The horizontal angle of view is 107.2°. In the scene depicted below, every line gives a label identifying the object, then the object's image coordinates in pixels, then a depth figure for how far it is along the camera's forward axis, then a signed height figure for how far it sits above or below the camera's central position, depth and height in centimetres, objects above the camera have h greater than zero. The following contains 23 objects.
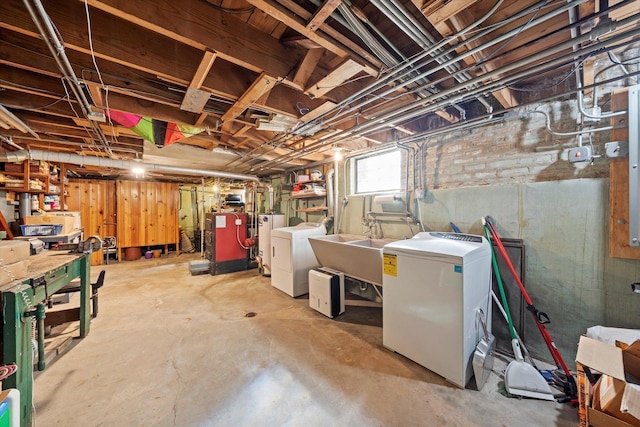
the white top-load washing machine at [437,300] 183 -75
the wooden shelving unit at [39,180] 352 +55
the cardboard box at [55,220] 364 -12
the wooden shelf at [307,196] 426 +31
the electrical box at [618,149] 174 +46
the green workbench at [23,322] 134 -64
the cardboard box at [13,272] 142 -37
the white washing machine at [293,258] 372 -75
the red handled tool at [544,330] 173 -100
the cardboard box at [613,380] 110 -87
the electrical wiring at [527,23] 103 +87
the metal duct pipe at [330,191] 409 +37
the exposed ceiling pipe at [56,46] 109 +93
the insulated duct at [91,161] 328 +83
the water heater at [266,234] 483 -47
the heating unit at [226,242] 504 -65
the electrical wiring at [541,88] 196 +110
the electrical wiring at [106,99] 136 +97
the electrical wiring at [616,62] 144 +93
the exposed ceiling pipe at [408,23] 111 +97
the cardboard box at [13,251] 146 -25
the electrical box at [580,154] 187 +46
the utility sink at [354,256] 260 -54
